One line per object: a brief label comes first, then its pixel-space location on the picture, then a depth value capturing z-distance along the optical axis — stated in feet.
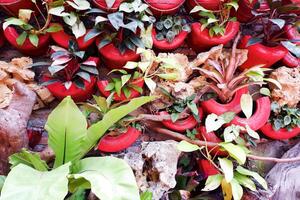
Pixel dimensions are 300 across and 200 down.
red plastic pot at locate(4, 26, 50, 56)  4.97
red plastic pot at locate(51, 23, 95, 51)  5.02
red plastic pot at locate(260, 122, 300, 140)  5.56
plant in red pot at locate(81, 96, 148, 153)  4.87
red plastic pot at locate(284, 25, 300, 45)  5.42
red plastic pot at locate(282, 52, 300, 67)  5.73
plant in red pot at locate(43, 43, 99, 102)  4.74
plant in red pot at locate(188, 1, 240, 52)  5.32
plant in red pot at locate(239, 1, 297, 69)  5.29
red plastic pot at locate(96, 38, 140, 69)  5.03
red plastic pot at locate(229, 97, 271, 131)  5.28
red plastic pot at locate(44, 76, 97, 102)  4.99
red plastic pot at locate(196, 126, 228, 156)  5.26
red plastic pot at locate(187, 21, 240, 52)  5.37
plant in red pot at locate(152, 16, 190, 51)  5.30
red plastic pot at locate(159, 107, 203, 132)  5.28
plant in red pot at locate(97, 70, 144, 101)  4.98
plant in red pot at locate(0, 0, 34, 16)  4.94
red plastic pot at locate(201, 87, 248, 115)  5.30
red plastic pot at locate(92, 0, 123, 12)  4.86
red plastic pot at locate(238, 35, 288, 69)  5.46
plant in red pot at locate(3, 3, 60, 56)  4.86
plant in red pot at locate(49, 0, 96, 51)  4.79
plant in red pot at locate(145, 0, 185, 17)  5.18
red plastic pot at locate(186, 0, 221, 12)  5.36
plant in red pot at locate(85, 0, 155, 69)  4.79
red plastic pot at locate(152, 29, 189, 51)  5.31
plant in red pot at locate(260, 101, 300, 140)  5.47
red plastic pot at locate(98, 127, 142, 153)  4.95
